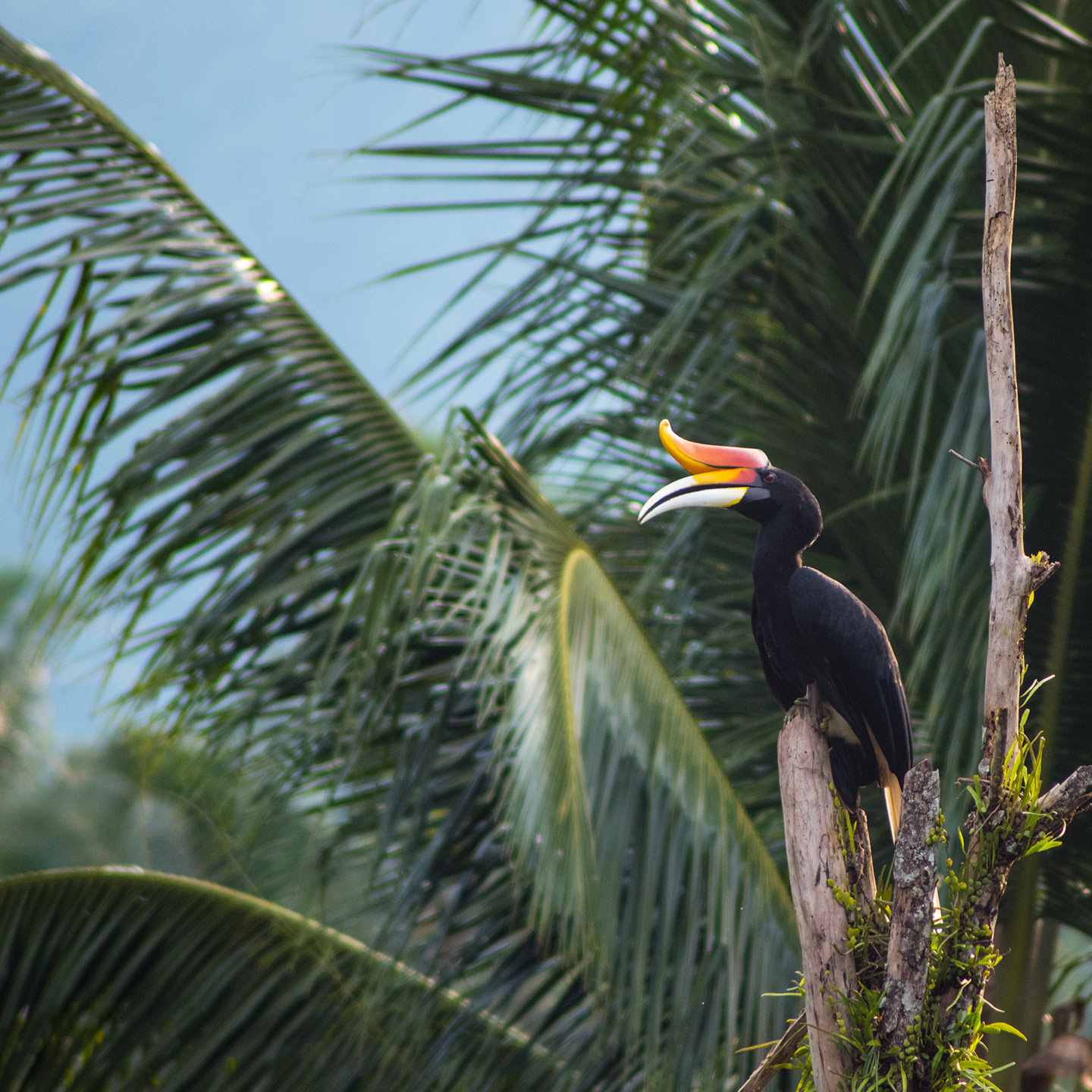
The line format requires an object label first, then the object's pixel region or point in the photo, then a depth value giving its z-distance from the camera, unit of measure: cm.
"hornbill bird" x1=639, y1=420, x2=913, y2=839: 3003
